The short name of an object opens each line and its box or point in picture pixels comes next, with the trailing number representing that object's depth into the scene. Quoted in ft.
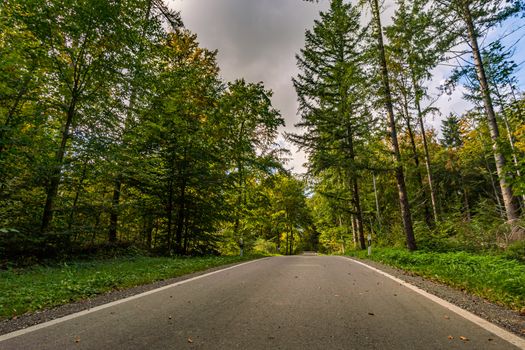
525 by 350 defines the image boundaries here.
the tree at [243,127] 57.57
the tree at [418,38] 35.81
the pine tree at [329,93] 57.31
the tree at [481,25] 32.07
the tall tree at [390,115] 38.63
